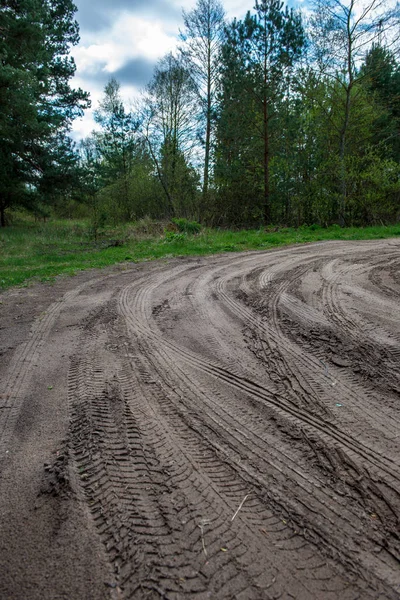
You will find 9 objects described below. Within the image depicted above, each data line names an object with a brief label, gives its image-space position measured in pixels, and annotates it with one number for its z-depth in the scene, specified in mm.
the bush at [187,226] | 15961
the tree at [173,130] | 18828
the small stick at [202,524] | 1581
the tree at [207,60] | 18312
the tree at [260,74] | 15258
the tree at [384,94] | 14477
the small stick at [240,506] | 1694
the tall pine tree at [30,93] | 11383
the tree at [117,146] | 22844
